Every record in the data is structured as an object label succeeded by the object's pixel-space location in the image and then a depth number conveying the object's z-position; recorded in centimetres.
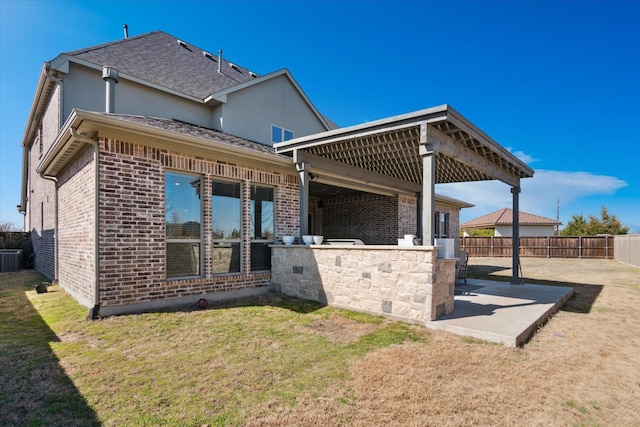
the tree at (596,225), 3066
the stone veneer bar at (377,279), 534
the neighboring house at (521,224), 3120
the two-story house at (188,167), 571
